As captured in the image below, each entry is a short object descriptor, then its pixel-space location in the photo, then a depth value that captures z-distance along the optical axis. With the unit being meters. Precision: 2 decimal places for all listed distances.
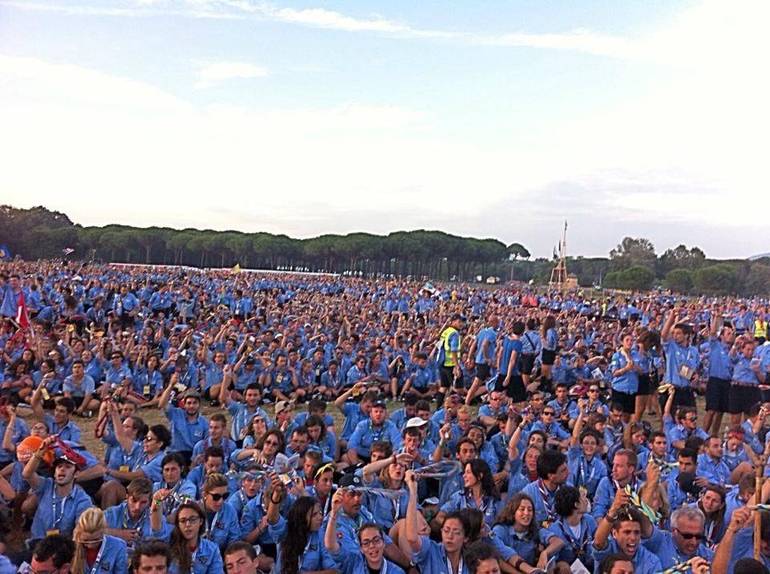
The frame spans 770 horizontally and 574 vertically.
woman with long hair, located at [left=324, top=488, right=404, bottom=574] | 4.47
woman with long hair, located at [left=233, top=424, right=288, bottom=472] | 5.76
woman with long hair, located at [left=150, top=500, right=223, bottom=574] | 4.46
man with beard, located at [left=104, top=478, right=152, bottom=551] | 4.88
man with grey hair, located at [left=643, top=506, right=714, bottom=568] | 4.69
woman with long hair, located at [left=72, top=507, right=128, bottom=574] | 4.30
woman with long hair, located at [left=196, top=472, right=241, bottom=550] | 5.02
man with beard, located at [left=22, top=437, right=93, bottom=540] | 5.25
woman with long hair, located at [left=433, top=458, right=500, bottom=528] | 5.51
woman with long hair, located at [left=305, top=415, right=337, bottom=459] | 6.86
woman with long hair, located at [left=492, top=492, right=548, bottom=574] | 5.03
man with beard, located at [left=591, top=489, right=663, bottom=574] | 4.54
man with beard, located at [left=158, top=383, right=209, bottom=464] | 7.48
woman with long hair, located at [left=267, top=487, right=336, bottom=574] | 4.75
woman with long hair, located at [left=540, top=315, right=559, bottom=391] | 13.16
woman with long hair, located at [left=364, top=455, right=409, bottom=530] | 5.43
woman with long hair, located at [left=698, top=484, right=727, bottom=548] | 5.27
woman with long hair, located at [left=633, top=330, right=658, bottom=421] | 9.83
